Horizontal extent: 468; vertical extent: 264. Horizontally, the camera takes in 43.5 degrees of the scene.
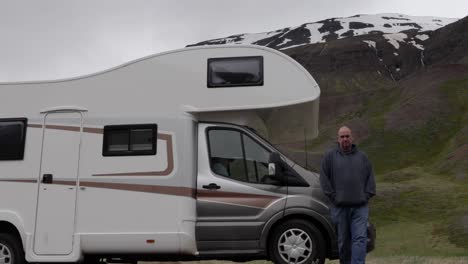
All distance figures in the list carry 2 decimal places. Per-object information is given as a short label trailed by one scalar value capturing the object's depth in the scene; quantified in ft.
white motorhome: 33.71
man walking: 31.60
